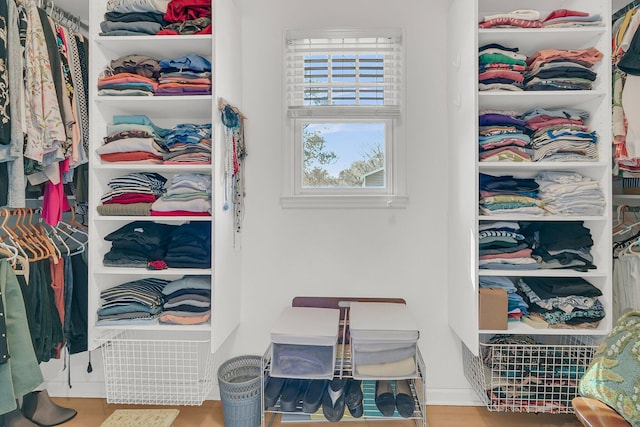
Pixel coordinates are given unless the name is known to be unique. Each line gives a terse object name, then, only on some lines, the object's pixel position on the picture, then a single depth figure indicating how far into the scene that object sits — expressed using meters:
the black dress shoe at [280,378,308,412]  1.95
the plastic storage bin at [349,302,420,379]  1.89
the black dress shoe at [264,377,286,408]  1.99
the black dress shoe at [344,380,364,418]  1.94
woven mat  2.06
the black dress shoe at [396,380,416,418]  1.93
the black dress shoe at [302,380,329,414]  1.94
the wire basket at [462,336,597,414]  2.02
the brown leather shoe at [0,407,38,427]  2.04
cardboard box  1.98
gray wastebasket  2.10
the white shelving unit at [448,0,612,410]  1.96
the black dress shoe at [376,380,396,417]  1.94
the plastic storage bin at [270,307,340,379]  1.88
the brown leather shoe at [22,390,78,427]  2.15
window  2.40
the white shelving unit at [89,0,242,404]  2.02
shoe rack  1.93
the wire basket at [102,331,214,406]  2.16
